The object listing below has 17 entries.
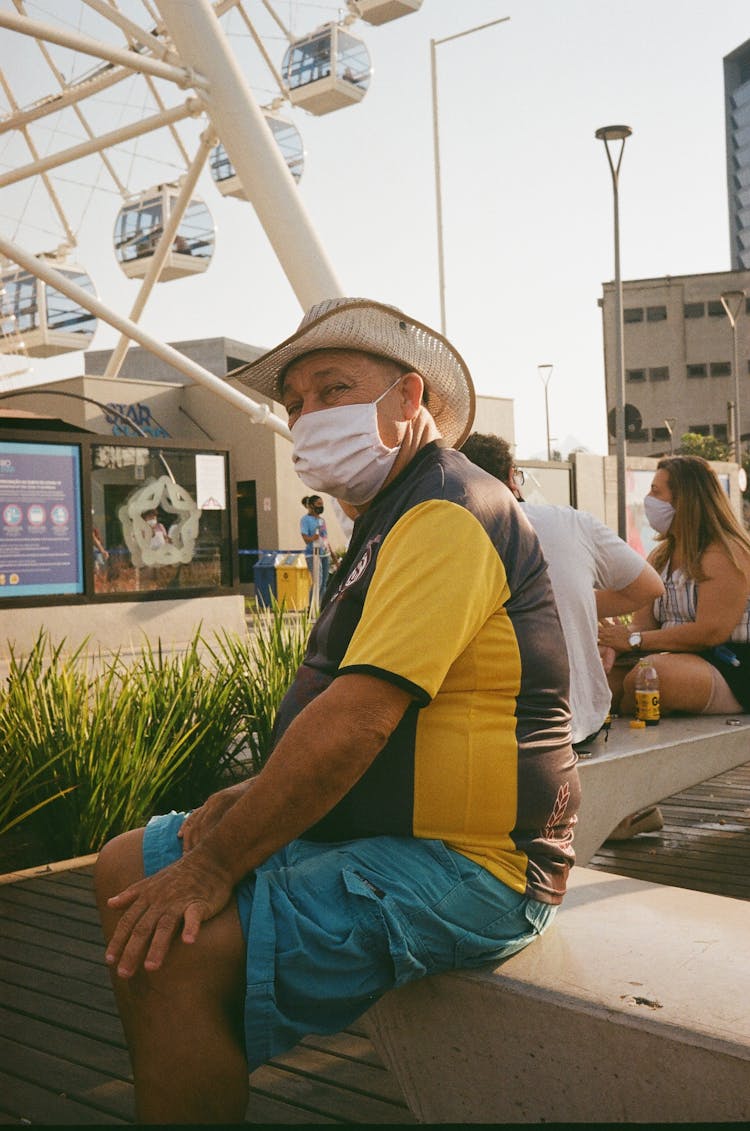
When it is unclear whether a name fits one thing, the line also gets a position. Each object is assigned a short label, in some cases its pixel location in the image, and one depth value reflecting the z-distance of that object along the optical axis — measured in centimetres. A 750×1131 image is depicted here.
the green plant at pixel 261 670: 582
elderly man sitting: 176
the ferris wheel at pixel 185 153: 1128
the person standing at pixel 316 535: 2033
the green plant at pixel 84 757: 460
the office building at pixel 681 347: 9331
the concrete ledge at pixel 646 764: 394
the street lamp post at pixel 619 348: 1980
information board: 1061
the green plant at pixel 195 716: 530
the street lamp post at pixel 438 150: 2634
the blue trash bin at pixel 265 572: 2185
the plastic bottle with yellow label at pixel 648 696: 476
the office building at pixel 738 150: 13662
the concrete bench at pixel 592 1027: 179
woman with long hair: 492
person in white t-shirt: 399
